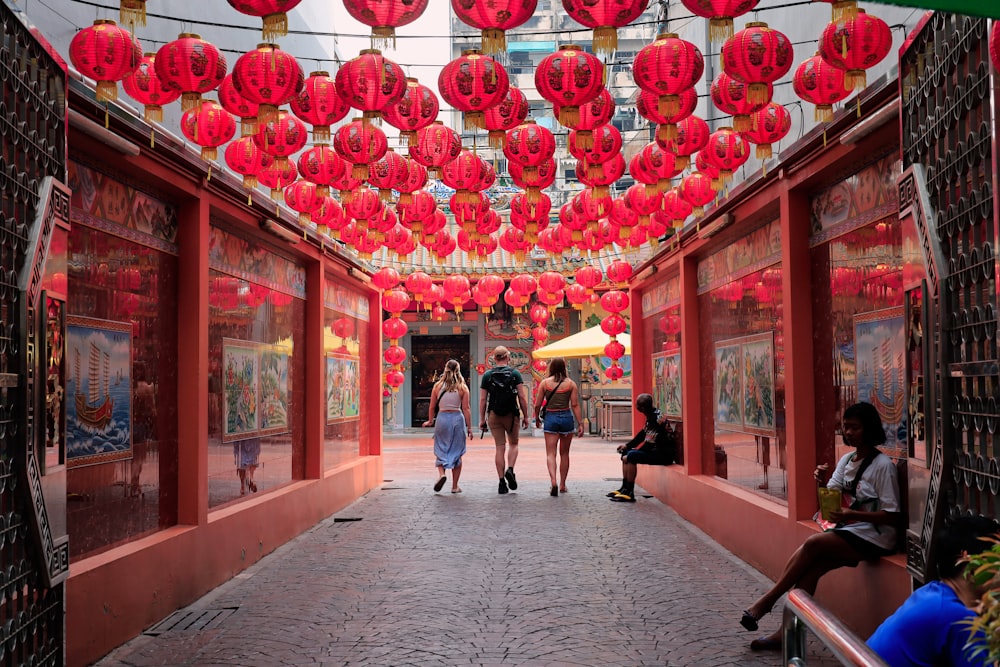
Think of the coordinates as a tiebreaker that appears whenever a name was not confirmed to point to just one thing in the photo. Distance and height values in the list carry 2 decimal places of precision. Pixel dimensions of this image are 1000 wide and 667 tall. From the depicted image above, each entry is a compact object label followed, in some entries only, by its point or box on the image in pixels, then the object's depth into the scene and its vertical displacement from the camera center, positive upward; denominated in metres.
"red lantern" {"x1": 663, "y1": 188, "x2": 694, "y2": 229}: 9.49 +1.79
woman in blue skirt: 13.57 -0.60
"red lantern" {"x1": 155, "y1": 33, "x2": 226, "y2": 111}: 6.29 +2.21
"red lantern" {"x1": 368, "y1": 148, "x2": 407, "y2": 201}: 8.89 +2.06
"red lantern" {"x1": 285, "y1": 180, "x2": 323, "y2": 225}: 9.73 +1.98
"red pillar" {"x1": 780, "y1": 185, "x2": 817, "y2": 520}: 7.27 +0.19
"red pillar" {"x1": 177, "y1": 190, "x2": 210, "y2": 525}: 7.41 +0.16
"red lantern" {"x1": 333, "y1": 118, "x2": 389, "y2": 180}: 7.46 +1.96
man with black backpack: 13.50 -0.33
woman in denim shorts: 13.28 -0.46
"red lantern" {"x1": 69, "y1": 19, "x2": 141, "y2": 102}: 5.81 +2.11
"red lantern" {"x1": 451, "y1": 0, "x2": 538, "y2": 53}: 5.34 +2.14
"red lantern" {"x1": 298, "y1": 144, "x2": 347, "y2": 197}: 8.39 +2.00
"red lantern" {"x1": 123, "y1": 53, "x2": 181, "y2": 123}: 6.57 +2.14
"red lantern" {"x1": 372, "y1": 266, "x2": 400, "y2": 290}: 15.13 +1.75
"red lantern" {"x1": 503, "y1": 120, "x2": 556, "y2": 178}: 8.07 +2.08
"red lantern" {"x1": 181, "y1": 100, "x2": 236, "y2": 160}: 7.37 +2.09
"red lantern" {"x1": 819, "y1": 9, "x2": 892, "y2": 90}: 5.67 +2.07
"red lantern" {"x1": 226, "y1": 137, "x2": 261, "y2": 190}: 7.94 +1.98
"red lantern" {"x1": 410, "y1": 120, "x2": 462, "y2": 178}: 8.10 +2.10
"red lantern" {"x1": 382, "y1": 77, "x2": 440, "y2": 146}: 7.11 +2.13
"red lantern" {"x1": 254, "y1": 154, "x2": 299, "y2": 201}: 7.95 +1.89
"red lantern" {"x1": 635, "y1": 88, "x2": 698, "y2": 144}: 6.73 +2.01
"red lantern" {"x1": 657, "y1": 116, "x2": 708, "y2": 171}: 7.94 +2.11
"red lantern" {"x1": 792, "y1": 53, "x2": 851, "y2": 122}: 6.42 +2.07
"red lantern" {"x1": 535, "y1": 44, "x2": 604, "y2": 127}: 6.48 +2.14
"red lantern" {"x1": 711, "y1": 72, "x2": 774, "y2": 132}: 6.84 +2.09
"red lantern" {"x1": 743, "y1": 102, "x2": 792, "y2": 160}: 7.46 +2.05
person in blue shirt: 2.92 -0.80
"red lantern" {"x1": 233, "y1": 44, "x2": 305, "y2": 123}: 6.30 +2.13
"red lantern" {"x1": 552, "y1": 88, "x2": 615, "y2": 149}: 7.43 +2.20
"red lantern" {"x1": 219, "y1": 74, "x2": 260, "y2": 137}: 6.73 +2.07
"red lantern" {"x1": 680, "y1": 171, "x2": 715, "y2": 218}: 8.99 +1.86
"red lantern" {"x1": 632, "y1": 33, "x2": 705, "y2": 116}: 6.25 +2.13
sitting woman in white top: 5.40 -0.83
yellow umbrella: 22.83 +0.92
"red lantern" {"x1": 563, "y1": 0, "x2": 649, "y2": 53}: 5.34 +2.14
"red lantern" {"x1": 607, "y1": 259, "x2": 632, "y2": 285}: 15.52 +1.85
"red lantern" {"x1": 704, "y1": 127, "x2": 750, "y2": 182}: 8.23 +2.06
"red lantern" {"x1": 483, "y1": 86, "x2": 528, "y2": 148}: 7.56 +2.22
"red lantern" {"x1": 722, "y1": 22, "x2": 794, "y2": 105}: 6.07 +2.15
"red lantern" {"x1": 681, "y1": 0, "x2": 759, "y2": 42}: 5.34 +2.15
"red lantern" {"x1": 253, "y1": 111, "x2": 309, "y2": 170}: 7.75 +2.11
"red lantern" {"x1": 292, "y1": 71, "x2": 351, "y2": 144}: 6.95 +2.14
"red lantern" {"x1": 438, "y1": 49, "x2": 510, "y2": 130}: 6.45 +2.10
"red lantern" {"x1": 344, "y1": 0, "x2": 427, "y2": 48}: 5.23 +2.12
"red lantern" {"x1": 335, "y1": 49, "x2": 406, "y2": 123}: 6.32 +2.09
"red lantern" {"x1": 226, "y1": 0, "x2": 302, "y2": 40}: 5.17 +2.12
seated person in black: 12.19 -0.83
